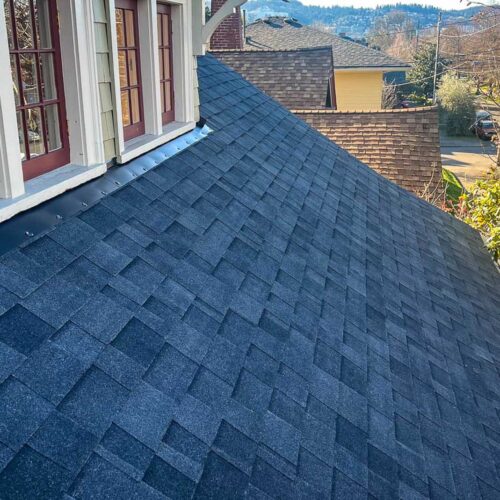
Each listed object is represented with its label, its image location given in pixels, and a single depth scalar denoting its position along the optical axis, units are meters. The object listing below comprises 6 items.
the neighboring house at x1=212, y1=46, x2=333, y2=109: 19.11
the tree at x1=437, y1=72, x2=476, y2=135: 38.44
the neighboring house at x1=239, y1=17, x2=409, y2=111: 28.41
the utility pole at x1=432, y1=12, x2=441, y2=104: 39.91
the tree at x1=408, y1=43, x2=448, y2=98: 47.66
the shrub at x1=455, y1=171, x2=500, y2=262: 8.58
